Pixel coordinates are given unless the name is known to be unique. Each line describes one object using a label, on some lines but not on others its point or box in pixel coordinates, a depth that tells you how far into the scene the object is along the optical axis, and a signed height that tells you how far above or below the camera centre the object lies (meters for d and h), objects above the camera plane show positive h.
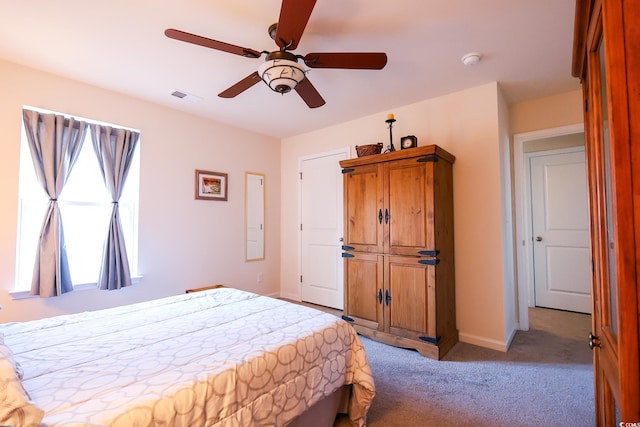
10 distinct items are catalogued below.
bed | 0.91 -0.57
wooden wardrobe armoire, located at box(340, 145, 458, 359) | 2.56 -0.25
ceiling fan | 1.50 +1.00
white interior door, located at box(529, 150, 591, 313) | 3.68 -0.13
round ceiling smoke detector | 2.30 +1.32
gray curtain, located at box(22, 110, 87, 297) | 2.45 +0.38
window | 2.52 +0.10
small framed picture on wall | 3.60 +0.50
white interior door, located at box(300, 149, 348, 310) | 3.94 -0.09
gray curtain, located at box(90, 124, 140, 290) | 2.79 +0.40
